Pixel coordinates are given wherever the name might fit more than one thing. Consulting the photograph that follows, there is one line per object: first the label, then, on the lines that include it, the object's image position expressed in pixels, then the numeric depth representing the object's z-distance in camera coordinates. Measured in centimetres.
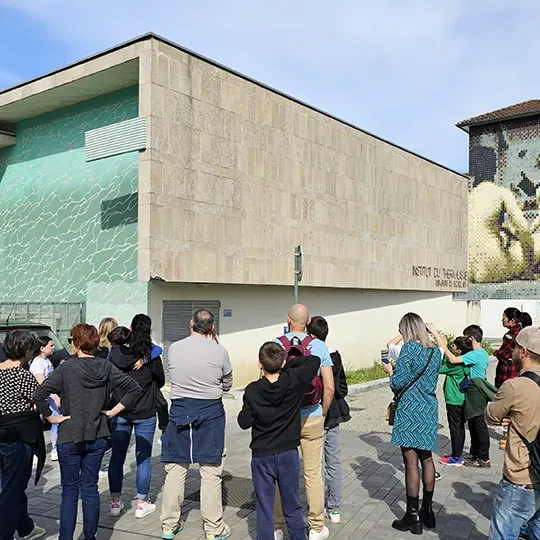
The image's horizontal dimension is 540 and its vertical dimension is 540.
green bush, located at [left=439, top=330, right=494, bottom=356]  2270
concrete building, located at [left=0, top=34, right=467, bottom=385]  1240
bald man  501
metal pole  1210
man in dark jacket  558
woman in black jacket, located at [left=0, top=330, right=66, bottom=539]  457
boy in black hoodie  448
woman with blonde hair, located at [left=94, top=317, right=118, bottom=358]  676
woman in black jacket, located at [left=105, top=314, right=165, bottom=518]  569
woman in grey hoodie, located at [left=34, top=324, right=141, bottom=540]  461
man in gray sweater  502
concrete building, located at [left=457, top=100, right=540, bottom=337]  3244
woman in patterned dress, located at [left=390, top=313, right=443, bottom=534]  525
